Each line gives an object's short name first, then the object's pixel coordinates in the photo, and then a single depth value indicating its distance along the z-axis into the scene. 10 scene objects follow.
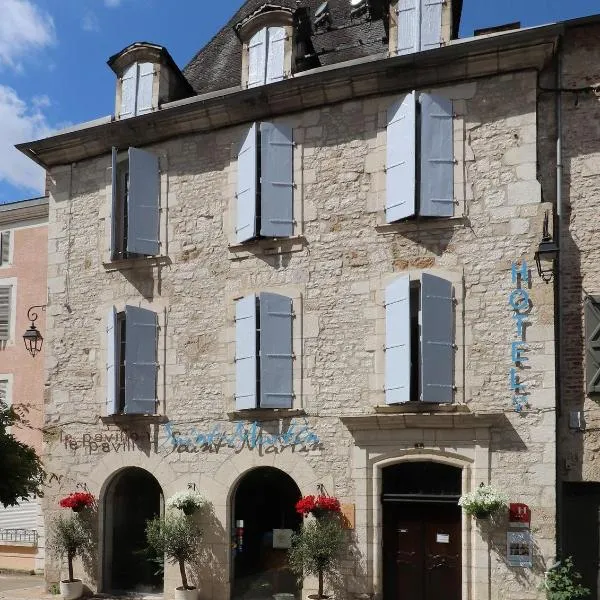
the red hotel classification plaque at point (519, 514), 11.31
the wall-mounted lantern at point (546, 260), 11.41
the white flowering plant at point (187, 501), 13.00
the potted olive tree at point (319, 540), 11.94
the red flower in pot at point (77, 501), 13.84
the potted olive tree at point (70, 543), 13.76
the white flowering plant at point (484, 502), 11.23
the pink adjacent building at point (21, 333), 17.44
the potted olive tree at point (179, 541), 12.77
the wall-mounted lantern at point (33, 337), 15.83
